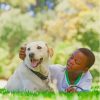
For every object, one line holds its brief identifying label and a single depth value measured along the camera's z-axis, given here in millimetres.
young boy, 5211
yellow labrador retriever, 5070
